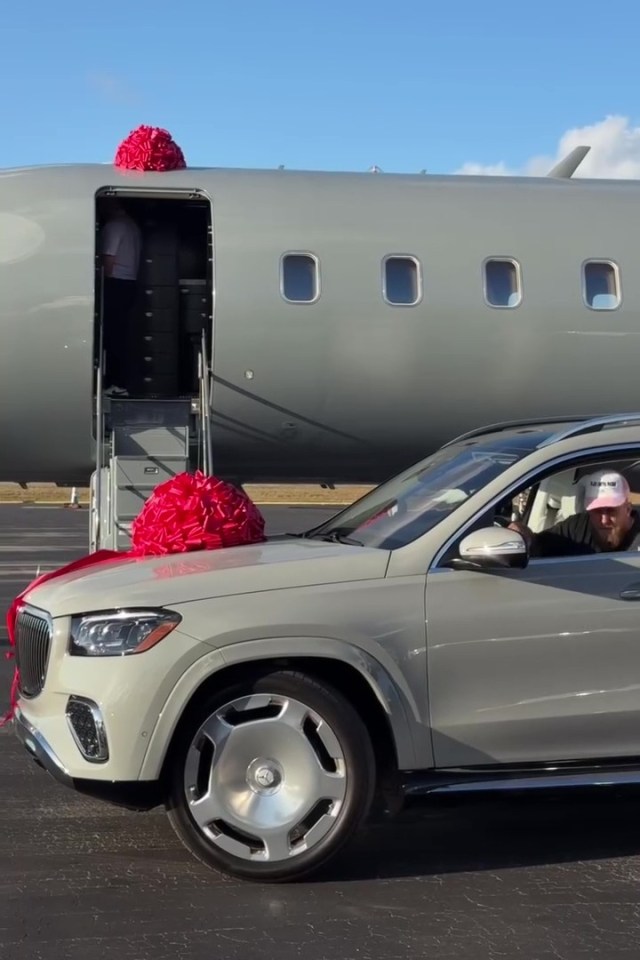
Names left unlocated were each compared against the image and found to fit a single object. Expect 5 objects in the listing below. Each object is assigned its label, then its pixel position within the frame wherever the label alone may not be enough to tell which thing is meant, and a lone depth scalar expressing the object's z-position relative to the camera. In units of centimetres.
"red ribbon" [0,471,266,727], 552
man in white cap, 537
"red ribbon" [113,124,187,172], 1128
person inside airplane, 1138
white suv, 454
